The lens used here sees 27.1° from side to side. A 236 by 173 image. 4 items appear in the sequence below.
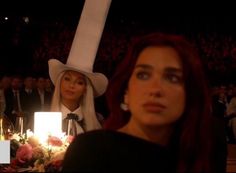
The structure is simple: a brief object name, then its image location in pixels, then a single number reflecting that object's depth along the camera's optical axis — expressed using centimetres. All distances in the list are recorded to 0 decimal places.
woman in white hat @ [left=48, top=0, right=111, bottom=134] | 266
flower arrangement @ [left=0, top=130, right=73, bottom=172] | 186
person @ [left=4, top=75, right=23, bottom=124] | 649
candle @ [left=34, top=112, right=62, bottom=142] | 214
